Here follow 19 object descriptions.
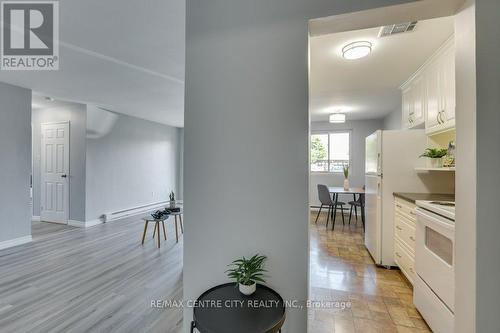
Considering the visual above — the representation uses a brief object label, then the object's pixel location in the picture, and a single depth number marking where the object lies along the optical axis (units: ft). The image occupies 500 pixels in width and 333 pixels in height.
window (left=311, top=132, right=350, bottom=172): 19.83
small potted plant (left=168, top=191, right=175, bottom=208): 12.73
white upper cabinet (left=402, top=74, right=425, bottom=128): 8.82
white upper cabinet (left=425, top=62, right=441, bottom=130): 7.59
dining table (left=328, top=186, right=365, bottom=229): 14.16
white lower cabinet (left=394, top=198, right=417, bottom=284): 7.57
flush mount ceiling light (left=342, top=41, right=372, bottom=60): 6.93
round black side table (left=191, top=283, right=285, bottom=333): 3.12
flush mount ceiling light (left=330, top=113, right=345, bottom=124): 15.55
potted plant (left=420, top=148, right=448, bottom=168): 7.70
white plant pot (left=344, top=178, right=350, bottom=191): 15.75
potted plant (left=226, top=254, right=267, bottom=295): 3.77
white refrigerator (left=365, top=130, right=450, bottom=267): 8.80
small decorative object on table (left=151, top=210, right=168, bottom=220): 11.38
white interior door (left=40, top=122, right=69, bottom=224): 15.01
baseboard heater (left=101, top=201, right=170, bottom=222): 15.99
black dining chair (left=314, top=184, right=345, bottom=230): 14.90
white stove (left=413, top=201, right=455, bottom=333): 4.93
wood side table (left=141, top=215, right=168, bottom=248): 11.21
